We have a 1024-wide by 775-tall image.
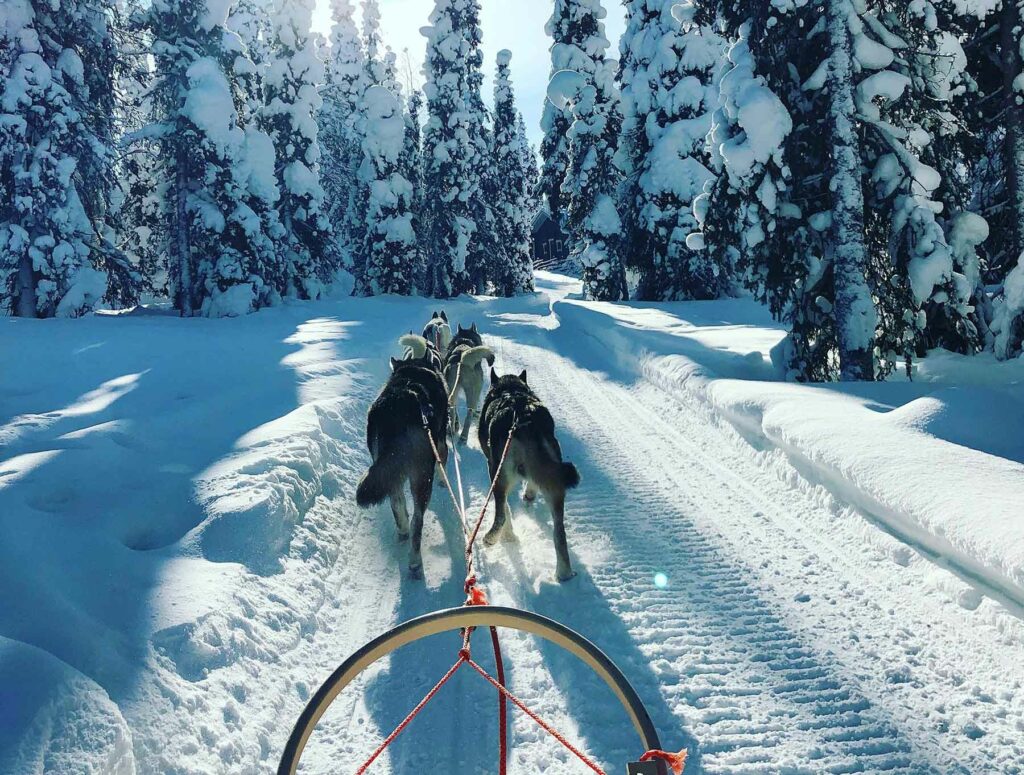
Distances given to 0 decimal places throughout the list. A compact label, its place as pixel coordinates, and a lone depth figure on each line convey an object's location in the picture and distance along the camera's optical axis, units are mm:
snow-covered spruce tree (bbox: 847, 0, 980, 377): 8156
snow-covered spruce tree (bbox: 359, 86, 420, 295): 32562
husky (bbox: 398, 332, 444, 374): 7859
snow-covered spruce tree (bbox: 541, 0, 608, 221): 26469
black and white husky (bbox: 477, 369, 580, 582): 4469
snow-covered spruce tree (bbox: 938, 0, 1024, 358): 8047
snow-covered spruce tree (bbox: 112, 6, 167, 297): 19266
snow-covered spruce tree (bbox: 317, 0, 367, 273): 42156
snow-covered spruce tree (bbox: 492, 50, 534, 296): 45156
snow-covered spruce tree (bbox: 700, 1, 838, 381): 8438
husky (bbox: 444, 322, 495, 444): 8062
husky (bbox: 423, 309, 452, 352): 11162
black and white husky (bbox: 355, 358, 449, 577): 4531
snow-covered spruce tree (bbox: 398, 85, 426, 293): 36062
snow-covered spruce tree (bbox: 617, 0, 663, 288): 23188
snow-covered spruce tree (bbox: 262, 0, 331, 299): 28984
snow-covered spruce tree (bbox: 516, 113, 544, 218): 67562
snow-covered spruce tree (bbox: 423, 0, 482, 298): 34875
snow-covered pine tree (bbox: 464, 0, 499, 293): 37469
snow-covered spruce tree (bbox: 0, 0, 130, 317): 14984
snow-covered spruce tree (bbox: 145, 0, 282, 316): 19391
